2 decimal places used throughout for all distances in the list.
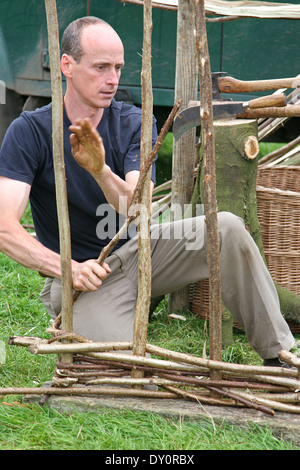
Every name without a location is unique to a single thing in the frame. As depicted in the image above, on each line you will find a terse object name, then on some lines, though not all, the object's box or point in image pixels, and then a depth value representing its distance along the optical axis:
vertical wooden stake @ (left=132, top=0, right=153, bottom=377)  4.58
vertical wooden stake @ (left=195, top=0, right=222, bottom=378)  4.35
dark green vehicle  9.84
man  5.16
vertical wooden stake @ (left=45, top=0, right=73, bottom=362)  4.46
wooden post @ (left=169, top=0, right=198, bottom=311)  7.02
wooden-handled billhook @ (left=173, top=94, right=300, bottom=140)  5.02
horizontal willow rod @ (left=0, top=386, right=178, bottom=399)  4.65
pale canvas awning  6.86
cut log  6.38
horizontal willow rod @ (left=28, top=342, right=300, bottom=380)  4.50
